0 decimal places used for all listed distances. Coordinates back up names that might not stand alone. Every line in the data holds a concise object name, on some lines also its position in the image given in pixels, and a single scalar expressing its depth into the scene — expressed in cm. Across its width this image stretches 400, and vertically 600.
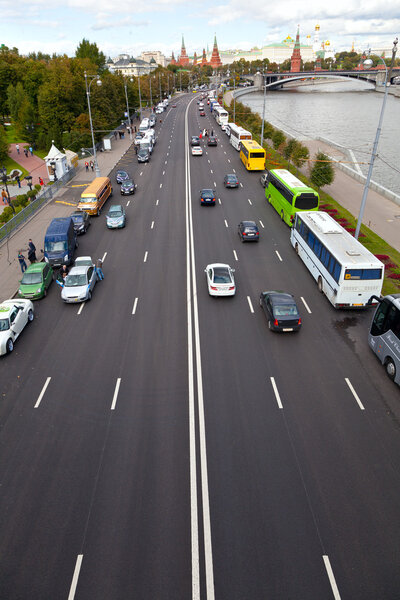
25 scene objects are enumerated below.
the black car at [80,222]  3222
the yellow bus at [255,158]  4975
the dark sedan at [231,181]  4325
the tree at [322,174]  3916
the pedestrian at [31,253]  2705
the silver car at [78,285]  2200
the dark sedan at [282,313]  1880
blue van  2623
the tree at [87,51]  10075
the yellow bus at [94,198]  3631
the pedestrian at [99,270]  2466
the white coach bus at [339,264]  1940
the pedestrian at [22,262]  2539
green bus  3030
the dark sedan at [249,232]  2953
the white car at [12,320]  1800
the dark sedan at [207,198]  3797
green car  2264
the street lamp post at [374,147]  2124
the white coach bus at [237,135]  5962
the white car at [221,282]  2209
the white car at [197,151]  5972
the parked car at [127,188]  4244
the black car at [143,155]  5684
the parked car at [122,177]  4629
